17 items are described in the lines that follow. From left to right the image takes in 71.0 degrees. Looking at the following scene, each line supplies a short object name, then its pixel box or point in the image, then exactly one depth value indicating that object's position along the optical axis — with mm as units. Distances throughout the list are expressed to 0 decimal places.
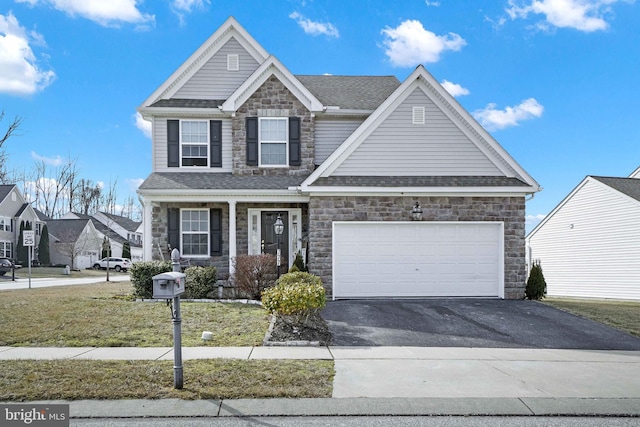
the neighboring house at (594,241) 22844
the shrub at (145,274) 13117
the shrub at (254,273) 13039
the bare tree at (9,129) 37969
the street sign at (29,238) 22030
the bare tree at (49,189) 56750
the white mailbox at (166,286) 5473
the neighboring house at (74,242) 44656
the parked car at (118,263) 45528
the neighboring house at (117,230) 54219
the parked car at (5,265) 30891
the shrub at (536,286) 13227
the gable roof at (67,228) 45625
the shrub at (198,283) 13297
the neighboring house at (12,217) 41375
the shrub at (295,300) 8625
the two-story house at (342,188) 13086
